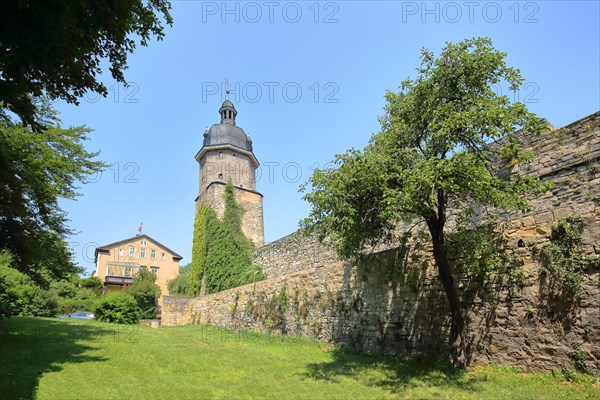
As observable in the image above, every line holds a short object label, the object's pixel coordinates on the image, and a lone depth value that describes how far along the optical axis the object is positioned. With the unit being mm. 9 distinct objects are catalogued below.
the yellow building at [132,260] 46859
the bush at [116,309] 19812
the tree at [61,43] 3797
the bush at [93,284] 42178
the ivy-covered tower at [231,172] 28734
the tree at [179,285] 36925
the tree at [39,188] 9658
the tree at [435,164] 6609
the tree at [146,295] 34406
